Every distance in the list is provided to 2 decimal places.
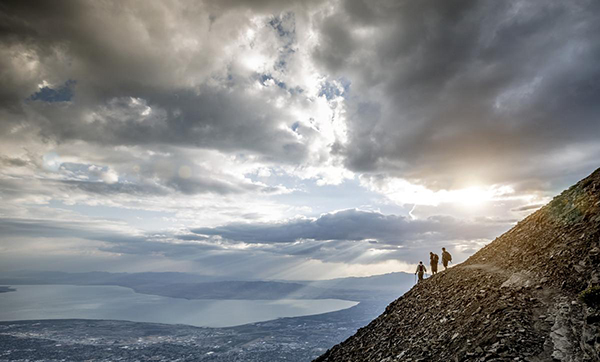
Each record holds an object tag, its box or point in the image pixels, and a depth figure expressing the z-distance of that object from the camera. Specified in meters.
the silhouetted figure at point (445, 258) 36.72
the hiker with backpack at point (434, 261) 38.21
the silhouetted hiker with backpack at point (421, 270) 35.75
